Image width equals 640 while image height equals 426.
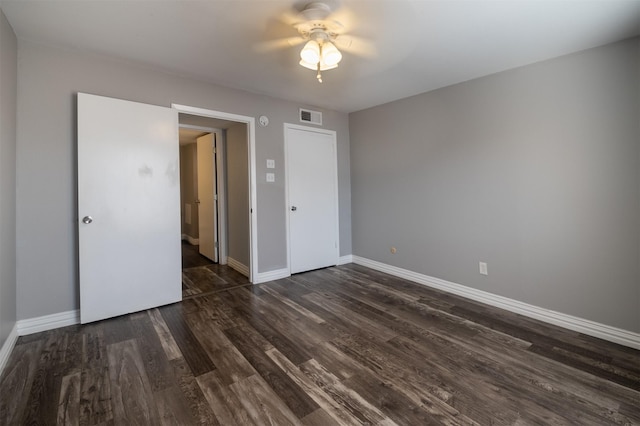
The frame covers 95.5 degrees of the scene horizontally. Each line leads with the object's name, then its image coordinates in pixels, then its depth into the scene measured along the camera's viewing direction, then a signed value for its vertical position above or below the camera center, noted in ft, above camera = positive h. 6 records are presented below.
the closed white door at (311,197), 13.25 +1.00
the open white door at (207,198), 15.61 +1.29
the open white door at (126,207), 8.35 +0.48
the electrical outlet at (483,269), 10.09 -1.91
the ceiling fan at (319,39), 6.34 +4.52
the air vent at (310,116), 13.40 +4.78
